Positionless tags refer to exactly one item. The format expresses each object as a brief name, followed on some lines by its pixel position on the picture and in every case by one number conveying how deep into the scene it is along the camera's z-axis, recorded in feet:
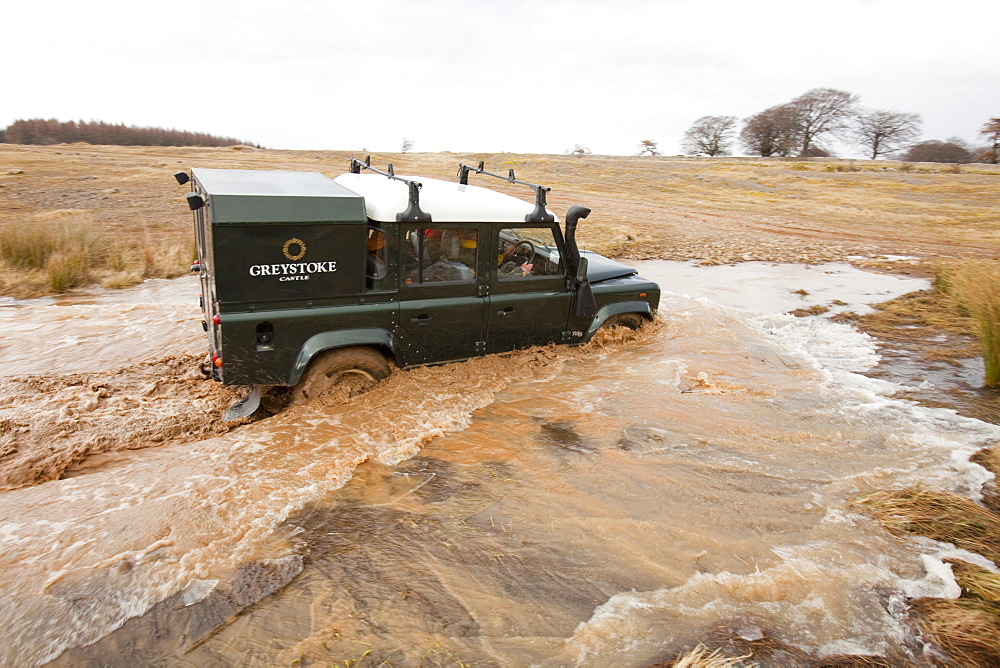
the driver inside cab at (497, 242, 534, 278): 18.85
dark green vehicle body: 14.96
